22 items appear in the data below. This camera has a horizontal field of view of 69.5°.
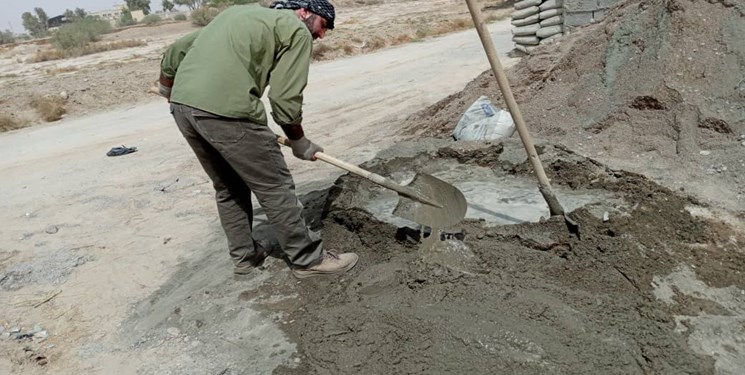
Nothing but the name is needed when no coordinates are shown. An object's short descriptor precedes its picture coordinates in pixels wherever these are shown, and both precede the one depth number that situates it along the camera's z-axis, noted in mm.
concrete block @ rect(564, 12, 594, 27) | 9086
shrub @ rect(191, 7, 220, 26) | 33969
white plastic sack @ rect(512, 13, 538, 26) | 10042
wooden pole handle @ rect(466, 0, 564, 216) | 2665
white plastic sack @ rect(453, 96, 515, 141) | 4996
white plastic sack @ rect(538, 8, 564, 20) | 9495
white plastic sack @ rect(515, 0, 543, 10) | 9898
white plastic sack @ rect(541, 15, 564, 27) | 9531
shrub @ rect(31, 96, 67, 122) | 10617
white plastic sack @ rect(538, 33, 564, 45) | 9648
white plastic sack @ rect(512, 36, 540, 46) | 10141
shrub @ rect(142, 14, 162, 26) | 42141
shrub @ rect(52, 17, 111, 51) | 25562
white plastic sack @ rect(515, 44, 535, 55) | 10230
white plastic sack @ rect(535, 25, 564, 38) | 9625
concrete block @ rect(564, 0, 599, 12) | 9020
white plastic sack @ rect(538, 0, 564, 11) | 9458
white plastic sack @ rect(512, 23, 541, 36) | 10049
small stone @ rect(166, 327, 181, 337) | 2887
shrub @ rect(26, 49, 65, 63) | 23625
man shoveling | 2613
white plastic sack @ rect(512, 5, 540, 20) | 9902
